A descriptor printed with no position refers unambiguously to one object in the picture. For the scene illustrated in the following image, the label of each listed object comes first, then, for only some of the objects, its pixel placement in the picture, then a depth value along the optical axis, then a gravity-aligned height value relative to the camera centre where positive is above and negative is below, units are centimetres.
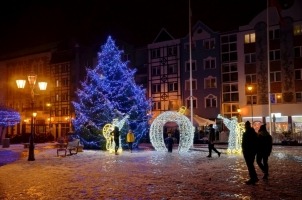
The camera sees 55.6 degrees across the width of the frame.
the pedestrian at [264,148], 936 -96
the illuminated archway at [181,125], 1959 -37
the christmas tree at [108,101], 2337 +158
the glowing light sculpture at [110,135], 2050 -106
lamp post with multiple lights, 1469 +181
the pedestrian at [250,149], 870 -91
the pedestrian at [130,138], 2074 -130
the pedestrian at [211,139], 1596 -109
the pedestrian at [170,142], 1971 -157
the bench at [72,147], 1905 -181
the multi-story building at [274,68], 3385 +623
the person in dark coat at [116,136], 1905 -106
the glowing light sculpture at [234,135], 1834 -101
